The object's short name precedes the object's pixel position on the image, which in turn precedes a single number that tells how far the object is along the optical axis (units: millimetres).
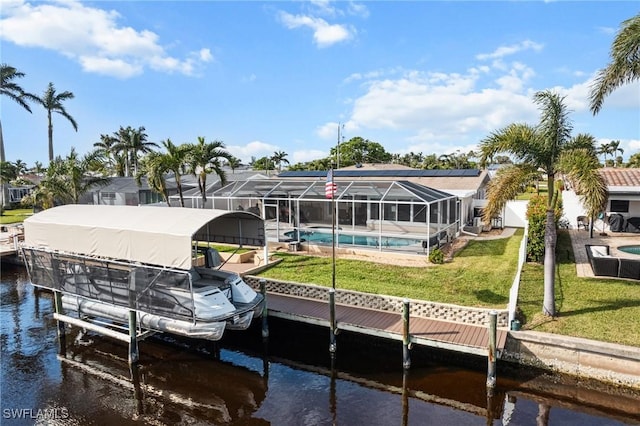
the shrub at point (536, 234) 17047
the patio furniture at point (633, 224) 23281
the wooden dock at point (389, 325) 10617
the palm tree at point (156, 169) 21217
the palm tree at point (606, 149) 72894
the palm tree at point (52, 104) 43100
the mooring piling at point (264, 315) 12959
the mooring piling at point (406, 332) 10891
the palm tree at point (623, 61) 11508
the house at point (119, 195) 36469
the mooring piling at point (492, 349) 9977
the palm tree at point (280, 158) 74312
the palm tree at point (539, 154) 11734
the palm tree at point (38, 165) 60094
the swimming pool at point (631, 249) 18038
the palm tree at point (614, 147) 73512
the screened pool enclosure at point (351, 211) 19484
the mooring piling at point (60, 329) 13129
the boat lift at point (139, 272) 11023
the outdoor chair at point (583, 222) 25412
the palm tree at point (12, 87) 38750
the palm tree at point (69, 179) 25375
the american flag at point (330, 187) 14328
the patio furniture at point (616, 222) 23484
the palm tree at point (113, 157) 54572
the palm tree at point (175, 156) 21219
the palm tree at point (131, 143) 48709
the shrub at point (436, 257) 17688
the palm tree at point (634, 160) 48638
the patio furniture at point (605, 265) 14961
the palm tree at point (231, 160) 22453
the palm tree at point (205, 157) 21375
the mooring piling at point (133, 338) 11742
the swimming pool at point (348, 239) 19234
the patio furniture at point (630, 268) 14688
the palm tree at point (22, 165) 67362
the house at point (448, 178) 26562
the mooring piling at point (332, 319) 11959
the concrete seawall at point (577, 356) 9609
